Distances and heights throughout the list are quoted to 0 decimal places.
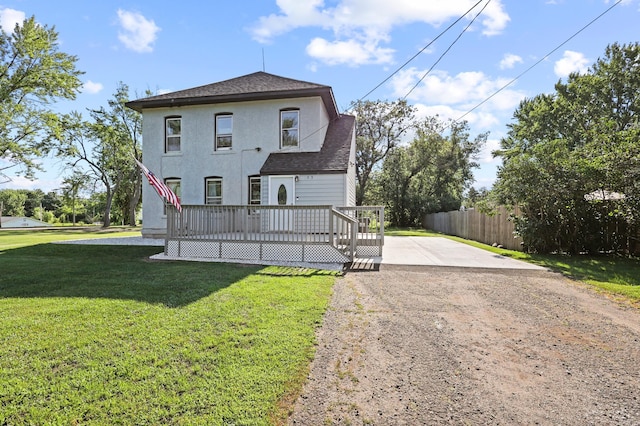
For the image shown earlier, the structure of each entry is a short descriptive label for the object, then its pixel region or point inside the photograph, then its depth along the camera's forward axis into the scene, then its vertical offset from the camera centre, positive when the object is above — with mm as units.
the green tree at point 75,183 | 33531 +3077
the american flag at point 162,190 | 8498 +612
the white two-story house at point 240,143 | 12469 +3003
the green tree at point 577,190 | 8156 +762
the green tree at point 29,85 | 22359 +9435
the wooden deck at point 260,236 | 8508 -628
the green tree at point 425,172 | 32125 +4503
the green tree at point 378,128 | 32781 +8952
